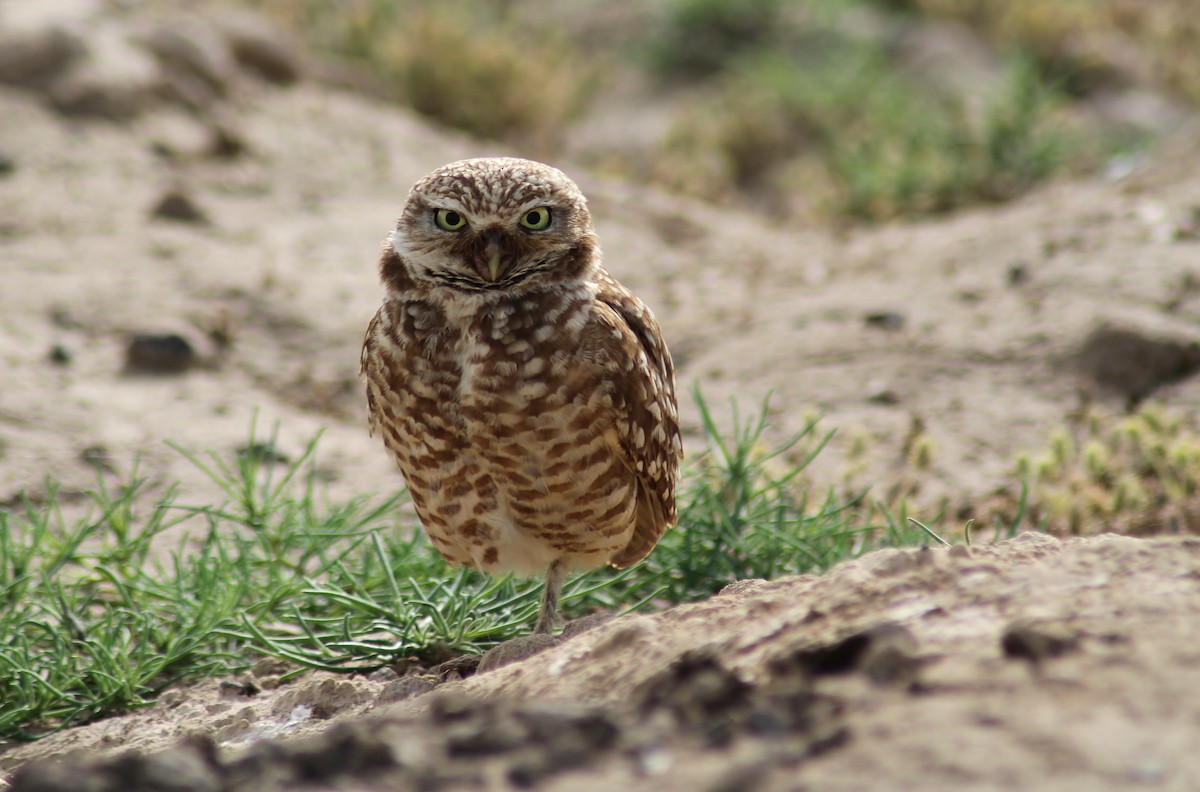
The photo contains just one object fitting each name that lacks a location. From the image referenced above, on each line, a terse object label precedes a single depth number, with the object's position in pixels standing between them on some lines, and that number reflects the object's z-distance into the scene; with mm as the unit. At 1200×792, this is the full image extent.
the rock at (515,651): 6980
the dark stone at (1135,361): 11516
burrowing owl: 7273
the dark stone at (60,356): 12203
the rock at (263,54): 18891
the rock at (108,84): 16437
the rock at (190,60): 17516
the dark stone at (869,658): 4402
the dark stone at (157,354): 12398
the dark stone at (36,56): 16281
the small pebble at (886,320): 13086
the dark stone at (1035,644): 4395
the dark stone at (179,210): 15070
